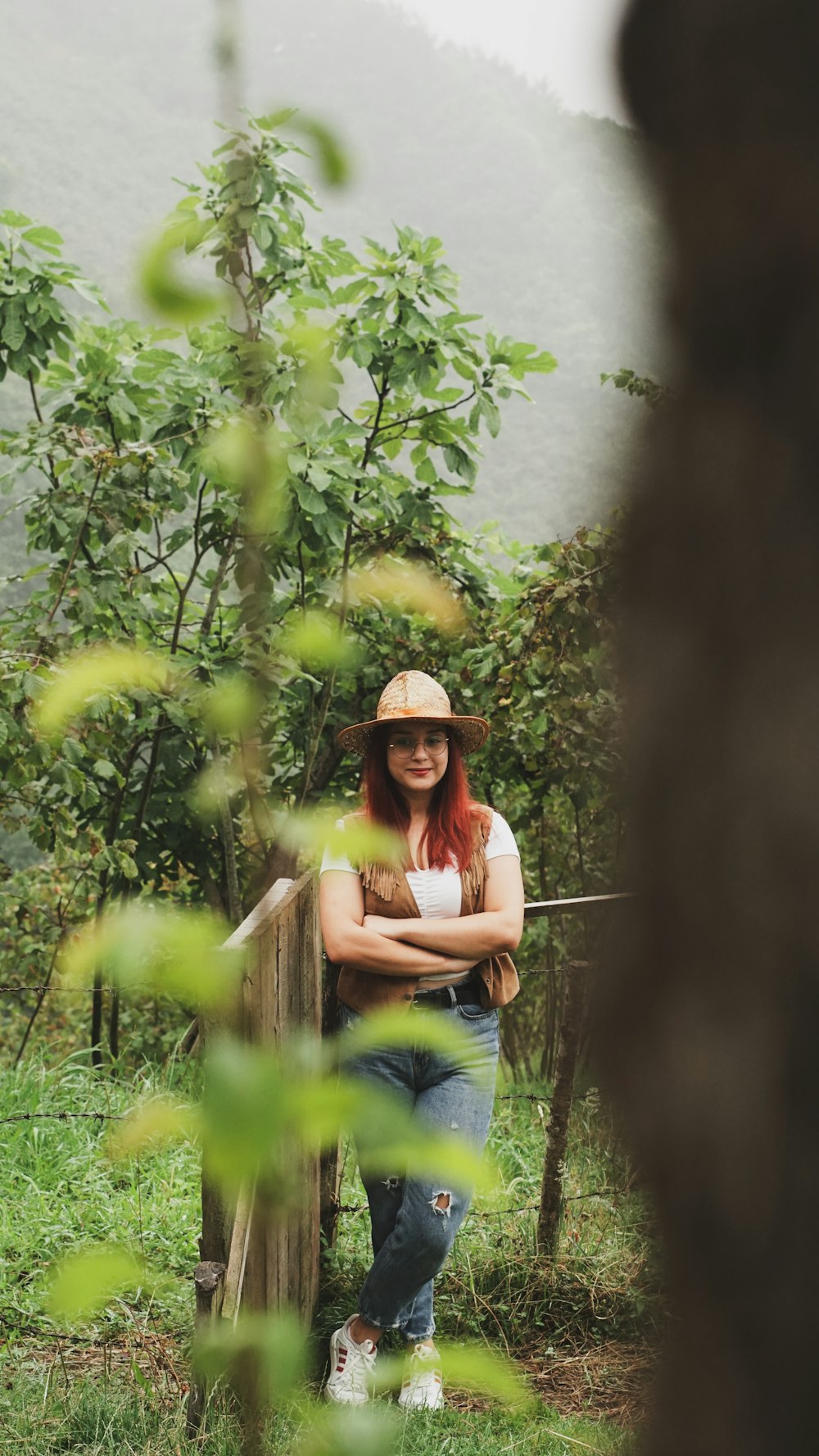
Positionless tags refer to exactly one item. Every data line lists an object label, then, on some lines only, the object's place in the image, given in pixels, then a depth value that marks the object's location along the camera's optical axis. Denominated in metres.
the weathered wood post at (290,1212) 6.14
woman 6.68
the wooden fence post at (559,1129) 7.33
